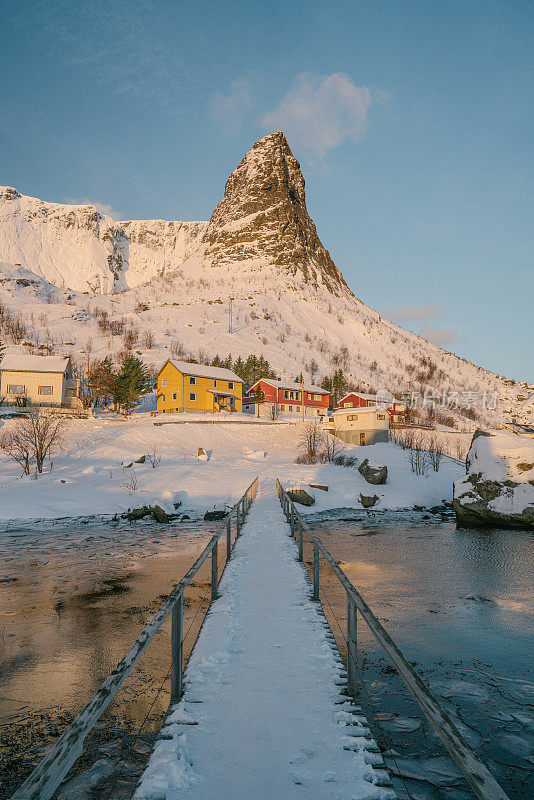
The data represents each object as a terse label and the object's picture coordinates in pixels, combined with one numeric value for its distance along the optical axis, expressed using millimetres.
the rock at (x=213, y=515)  23969
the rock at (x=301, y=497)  28312
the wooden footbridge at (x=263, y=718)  2932
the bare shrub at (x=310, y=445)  41125
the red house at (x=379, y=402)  69300
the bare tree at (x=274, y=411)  62459
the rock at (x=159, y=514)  23125
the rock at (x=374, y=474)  33281
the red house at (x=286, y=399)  69000
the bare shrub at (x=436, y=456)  40025
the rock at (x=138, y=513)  23875
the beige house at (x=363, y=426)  53156
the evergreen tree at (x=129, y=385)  53281
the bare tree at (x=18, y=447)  30203
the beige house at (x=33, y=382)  51469
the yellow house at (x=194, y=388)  57188
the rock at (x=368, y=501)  29431
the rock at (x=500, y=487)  24609
